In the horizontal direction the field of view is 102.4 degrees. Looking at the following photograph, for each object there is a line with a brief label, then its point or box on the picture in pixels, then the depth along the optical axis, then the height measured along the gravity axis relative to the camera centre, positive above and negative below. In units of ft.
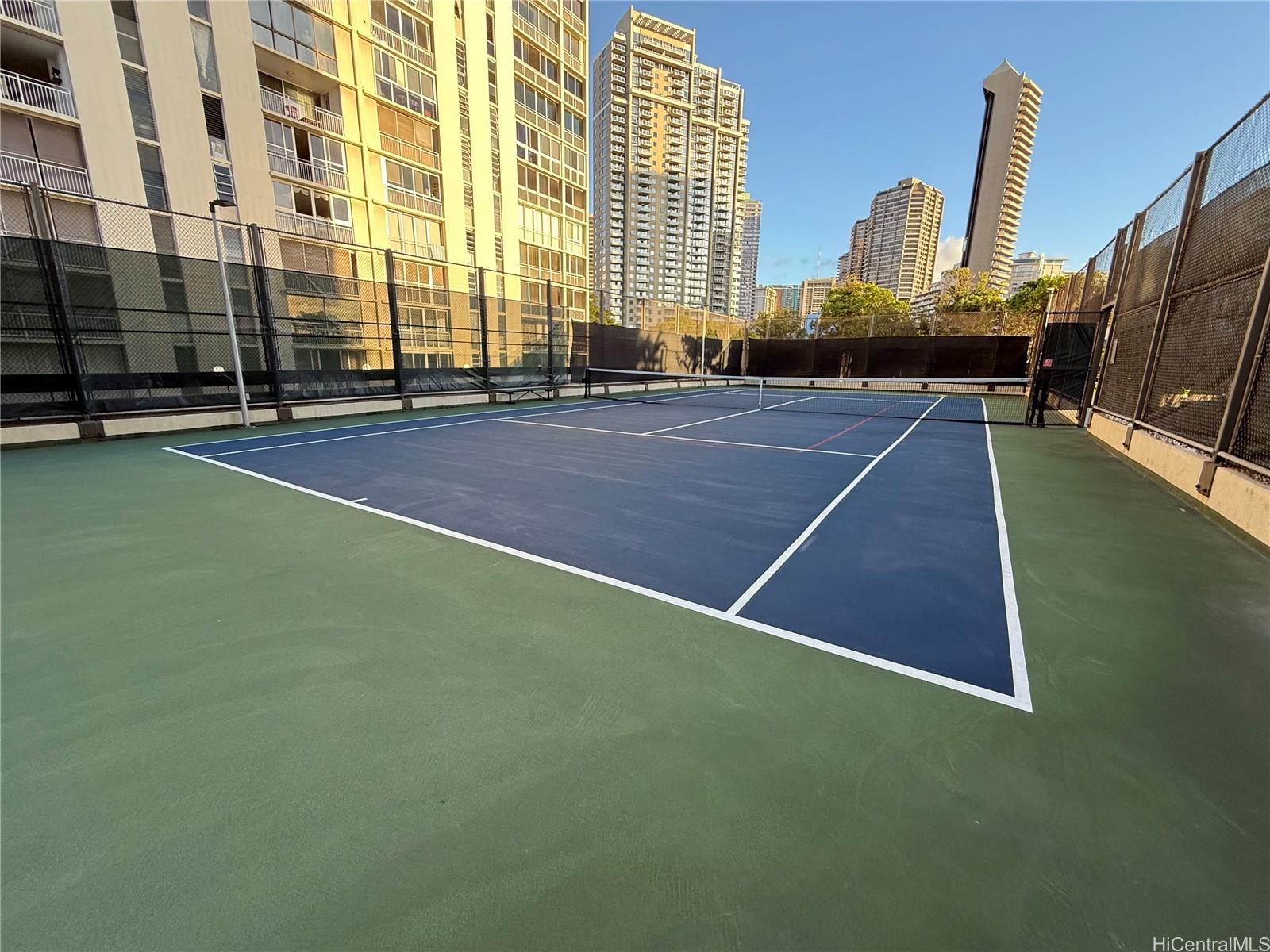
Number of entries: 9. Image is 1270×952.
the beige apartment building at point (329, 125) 52.60 +29.82
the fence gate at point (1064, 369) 41.78 -0.57
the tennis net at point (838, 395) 54.24 -5.13
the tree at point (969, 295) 140.97 +18.42
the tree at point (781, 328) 100.37 +5.98
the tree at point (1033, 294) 141.38 +19.41
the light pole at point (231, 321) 29.55 +1.75
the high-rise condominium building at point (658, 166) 303.68 +121.59
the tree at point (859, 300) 173.58 +20.46
